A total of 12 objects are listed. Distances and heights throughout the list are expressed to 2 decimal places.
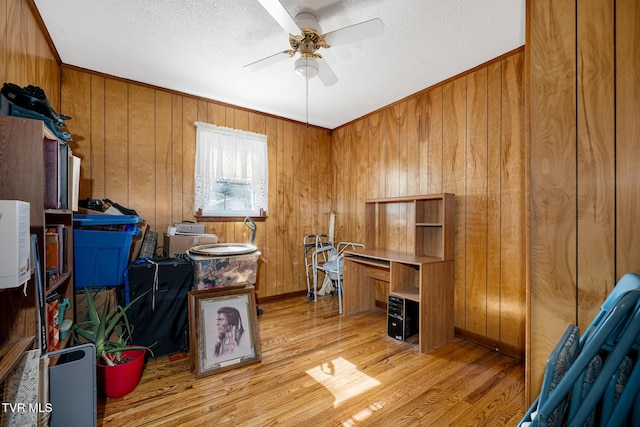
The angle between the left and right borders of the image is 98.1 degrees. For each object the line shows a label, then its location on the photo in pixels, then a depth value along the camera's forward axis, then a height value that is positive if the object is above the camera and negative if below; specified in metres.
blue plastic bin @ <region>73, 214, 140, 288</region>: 1.97 -0.25
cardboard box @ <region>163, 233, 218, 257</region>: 2.64 -0.28
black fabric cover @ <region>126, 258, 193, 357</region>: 2.17 -0.73
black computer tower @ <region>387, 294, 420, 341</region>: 2.58 -0.98
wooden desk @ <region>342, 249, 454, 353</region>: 2.42 -0.73
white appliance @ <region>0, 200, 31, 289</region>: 0.89 -0.10
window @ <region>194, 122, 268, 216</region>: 3.17 +0.50
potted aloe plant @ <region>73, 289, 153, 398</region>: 1.74 -0.95
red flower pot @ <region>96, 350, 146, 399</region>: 1.74 -1.04
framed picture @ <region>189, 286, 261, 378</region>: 2.05 -0.91
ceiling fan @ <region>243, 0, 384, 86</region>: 1.55 +1.10
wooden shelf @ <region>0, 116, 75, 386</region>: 1.15 +0.08
